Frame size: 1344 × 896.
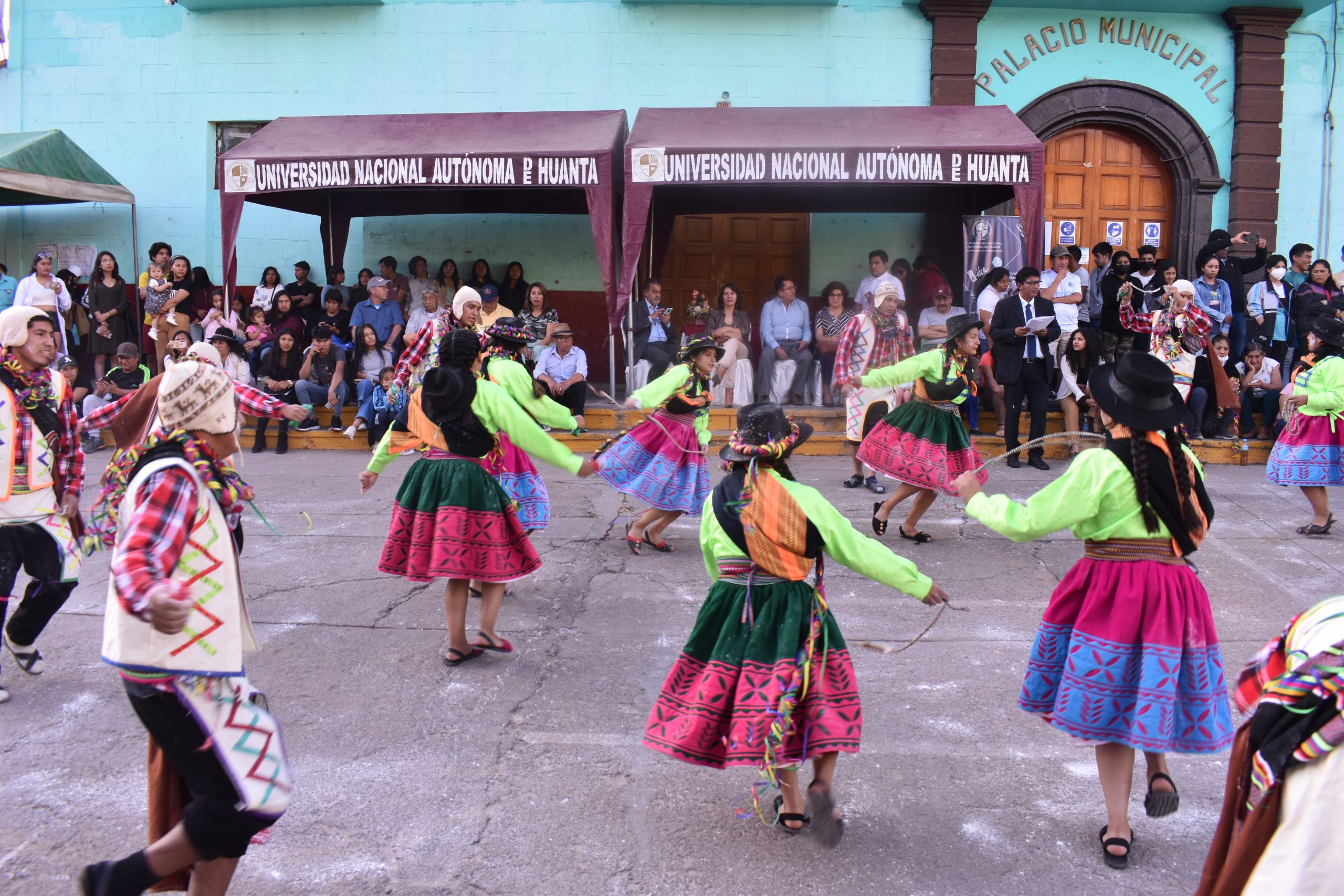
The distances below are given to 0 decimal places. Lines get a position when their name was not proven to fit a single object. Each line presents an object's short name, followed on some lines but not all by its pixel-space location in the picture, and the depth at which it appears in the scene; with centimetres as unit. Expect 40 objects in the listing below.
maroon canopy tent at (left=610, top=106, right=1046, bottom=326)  1150
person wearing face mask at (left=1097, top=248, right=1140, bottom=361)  1177
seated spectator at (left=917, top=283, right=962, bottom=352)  1204
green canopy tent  1284
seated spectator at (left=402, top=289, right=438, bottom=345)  1305
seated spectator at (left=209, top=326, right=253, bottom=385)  1133
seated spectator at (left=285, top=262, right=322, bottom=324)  1323
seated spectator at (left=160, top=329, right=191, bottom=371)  986
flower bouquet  1284
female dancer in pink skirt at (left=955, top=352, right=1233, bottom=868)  368
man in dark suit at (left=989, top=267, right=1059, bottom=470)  1098
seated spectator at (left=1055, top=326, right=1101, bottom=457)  1130
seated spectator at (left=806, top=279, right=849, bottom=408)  1264
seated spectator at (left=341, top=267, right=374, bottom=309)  1343
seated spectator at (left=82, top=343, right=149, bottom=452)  1160
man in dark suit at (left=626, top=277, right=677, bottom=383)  1221
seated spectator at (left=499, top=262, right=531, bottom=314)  1363
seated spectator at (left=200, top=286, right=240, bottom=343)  1279
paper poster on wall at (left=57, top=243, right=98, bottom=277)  1476
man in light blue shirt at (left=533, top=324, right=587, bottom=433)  1134
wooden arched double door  1398
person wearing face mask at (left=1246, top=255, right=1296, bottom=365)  1204
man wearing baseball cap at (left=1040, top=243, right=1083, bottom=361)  1158
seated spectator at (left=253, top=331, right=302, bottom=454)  1230
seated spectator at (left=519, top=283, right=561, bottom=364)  1147
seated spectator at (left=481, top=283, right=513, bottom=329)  1108
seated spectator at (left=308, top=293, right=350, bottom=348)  1287
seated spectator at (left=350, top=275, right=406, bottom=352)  1271
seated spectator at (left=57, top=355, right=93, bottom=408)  898
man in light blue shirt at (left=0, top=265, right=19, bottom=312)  1352
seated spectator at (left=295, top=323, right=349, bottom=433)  1220
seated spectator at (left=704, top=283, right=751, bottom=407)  1220
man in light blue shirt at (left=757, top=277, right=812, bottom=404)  1264
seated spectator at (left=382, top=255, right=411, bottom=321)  1345
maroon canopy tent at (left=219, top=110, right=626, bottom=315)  1174
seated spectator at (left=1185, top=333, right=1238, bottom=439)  1144
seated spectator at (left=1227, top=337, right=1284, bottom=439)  1155
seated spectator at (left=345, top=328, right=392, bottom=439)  1207
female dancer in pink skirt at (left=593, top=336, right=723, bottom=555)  765
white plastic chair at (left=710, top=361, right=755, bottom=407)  1239
